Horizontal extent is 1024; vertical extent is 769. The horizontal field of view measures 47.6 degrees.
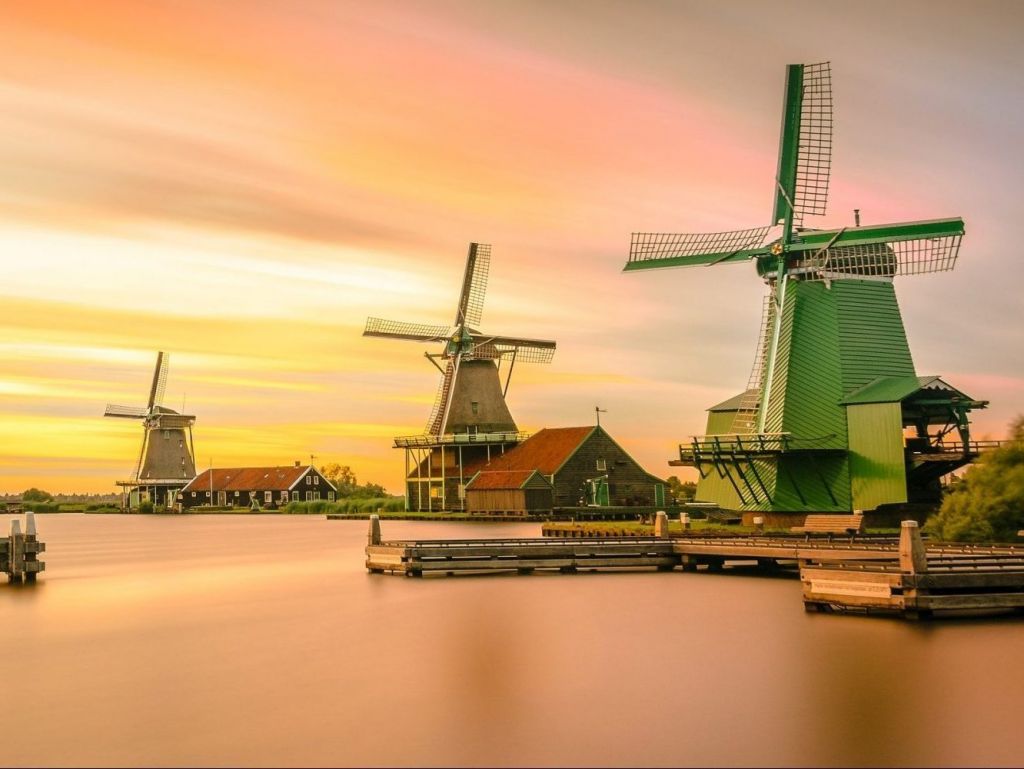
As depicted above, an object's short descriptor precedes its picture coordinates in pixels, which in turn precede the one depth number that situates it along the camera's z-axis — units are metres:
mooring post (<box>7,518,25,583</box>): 31.38
